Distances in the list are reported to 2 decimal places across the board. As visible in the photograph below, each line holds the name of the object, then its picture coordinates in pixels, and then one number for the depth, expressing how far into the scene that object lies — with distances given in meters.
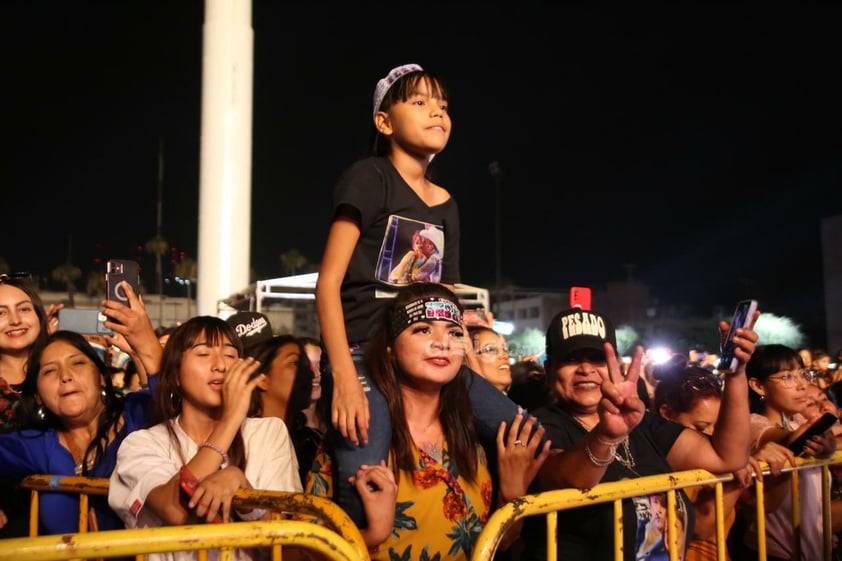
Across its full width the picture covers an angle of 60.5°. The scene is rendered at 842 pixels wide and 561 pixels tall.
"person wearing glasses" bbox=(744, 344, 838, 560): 3.49
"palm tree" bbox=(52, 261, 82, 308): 68.81
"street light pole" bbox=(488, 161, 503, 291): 33.12
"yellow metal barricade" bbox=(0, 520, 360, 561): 1.82
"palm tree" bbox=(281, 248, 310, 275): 75.56
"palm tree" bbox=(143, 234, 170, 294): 65.62
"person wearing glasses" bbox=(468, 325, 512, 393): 5.23
